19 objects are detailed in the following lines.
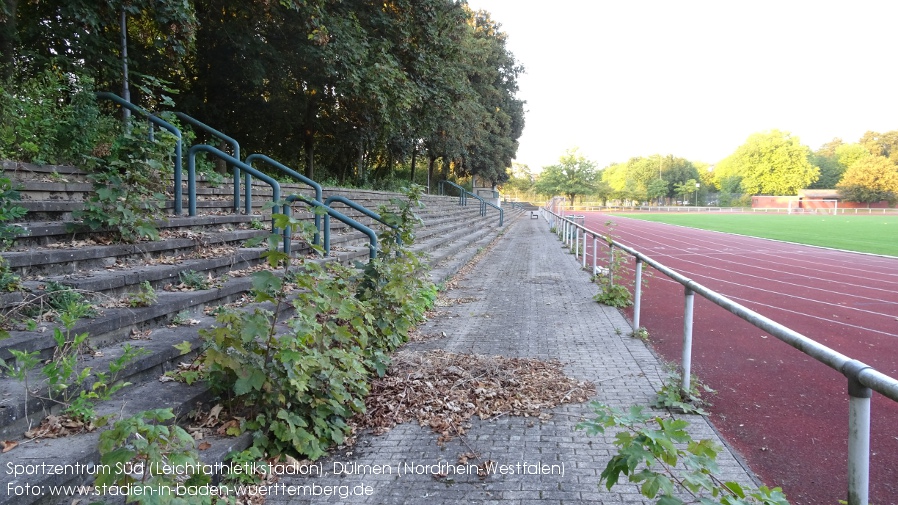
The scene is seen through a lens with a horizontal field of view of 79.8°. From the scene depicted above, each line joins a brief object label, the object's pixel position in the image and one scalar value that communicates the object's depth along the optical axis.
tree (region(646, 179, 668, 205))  99.06
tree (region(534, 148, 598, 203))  84.50
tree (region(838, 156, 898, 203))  79.00
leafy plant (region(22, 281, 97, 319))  3.53
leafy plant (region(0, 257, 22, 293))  3.55
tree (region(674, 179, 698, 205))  102.44
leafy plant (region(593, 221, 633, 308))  8.32
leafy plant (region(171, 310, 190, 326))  4.25
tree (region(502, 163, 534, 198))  101.25
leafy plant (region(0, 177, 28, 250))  3.81
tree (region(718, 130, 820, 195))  93.44
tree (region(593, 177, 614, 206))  90.16
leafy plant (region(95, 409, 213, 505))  2.02
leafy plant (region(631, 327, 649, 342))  6.34
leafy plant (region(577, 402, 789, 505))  2.00
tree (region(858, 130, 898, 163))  97.50
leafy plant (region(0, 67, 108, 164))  5.00
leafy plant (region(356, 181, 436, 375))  5.30
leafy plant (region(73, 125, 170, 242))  4.70
